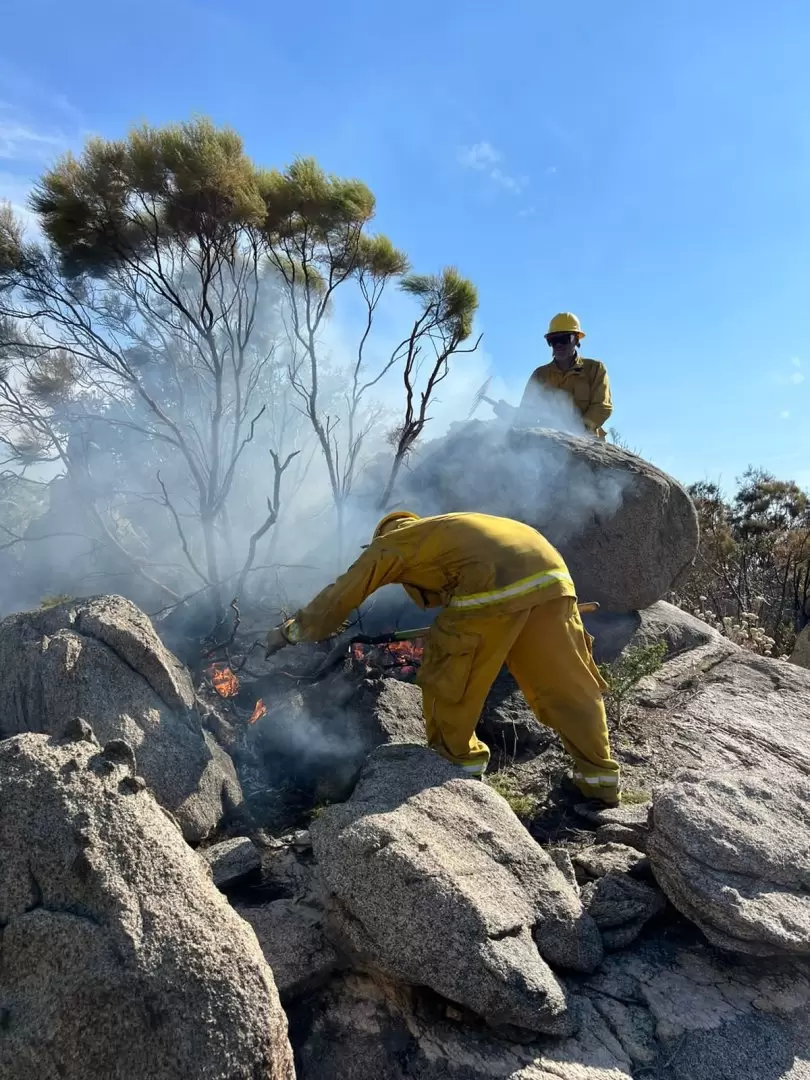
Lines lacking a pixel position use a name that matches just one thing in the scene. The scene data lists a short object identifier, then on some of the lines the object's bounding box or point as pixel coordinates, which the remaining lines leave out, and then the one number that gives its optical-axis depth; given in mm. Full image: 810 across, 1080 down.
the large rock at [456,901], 2090
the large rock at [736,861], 2395
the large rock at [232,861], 2732
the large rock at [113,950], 1646
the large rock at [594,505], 5398
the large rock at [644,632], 5418
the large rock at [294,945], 2273
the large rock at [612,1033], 2047
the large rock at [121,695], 3084
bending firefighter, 3439
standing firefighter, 6250
